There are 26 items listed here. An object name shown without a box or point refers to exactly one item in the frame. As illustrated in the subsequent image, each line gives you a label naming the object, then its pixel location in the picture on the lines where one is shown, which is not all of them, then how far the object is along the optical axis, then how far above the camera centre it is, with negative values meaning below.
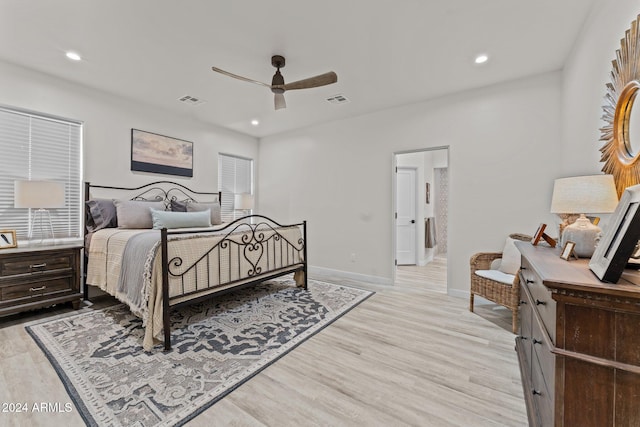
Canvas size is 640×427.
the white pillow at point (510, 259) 2.95 -0.50
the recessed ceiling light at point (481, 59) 2.75 +1.63
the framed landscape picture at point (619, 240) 0.90 -0.09
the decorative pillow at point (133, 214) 3.38 -0.03
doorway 5.66 +0.08
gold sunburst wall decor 1.41 +0.61
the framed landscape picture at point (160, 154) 3.97 +0.93
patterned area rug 1.62 -1.14
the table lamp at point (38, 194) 2.72 +0.18
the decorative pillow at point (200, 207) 4.06 +0.08
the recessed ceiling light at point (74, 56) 2.73 +1.62
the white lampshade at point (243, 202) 5.07 +0.20
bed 2.22 -0.41
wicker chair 2.58 -0.77
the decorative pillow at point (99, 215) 3.37 -0.04
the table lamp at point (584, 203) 1.43 +0.07
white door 5.68 -0.05
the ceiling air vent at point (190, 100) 3.81 +1.64
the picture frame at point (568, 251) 1.35 -0.19
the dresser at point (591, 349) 0.86 -0.46
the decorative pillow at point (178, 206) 4.03 +0.09
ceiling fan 2.53 +1.28
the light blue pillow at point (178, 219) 3.45 -0.09
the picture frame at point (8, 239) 2.75 -0.29
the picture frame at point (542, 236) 1.83 -0.17
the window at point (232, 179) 5.26 +0.69
